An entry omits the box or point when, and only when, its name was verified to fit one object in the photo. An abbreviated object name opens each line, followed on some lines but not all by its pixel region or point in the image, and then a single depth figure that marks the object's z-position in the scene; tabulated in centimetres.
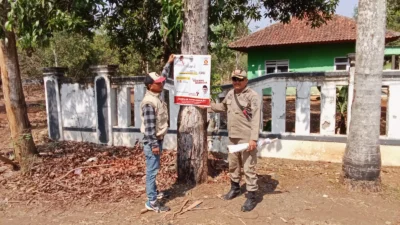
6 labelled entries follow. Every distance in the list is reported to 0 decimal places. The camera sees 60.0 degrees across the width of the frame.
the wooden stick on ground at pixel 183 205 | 388
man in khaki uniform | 393
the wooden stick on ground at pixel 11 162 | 513
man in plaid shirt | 375
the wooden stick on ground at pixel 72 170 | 506
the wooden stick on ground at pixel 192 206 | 398
